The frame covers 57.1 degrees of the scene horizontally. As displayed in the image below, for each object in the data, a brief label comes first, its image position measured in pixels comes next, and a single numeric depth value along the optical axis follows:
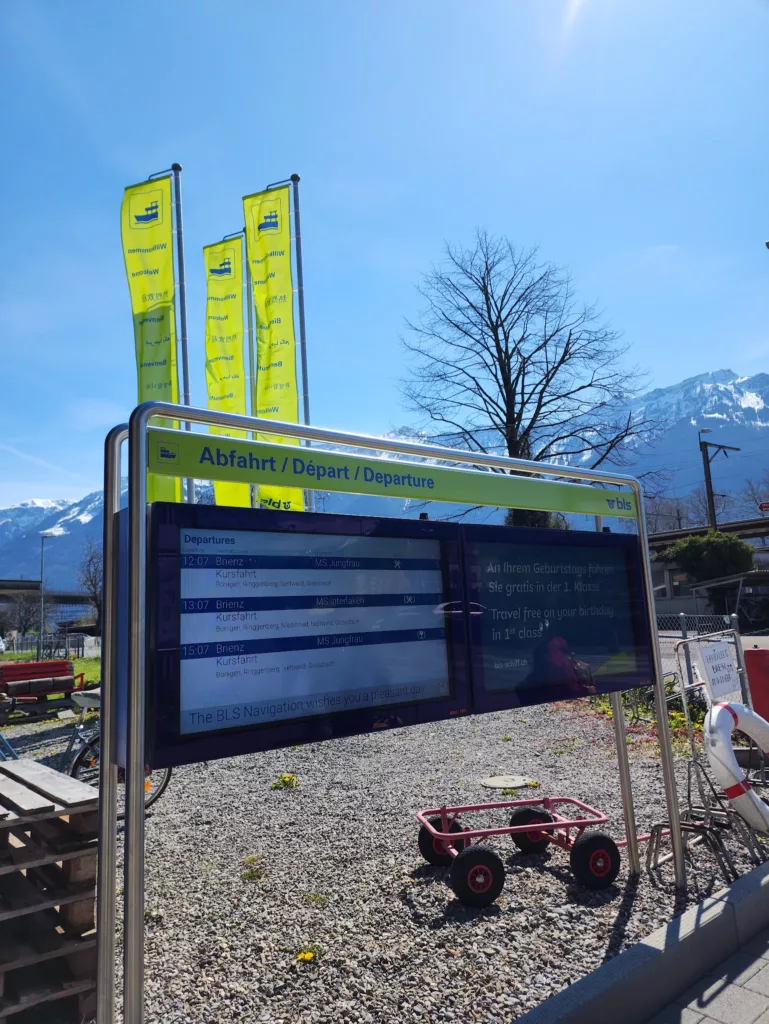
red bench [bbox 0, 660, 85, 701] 14.31
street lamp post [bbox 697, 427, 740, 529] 41.27
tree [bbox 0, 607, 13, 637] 70.57
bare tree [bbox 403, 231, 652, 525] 20.09
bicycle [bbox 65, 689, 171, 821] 8.20
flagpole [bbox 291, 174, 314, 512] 14.35
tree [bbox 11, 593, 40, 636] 65.56
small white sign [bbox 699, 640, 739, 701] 5.55
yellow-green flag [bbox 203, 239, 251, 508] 14.51
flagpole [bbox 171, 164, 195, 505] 14.19
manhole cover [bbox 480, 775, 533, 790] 6.80
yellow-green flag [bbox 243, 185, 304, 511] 13.93
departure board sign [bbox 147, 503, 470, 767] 2.79
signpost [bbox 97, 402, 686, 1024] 2.56
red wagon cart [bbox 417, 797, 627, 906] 4.19
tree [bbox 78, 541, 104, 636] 58.88
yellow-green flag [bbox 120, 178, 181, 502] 13.43
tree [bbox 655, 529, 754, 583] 32.62
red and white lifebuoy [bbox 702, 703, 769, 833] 4.46
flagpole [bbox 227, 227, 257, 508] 14.21
